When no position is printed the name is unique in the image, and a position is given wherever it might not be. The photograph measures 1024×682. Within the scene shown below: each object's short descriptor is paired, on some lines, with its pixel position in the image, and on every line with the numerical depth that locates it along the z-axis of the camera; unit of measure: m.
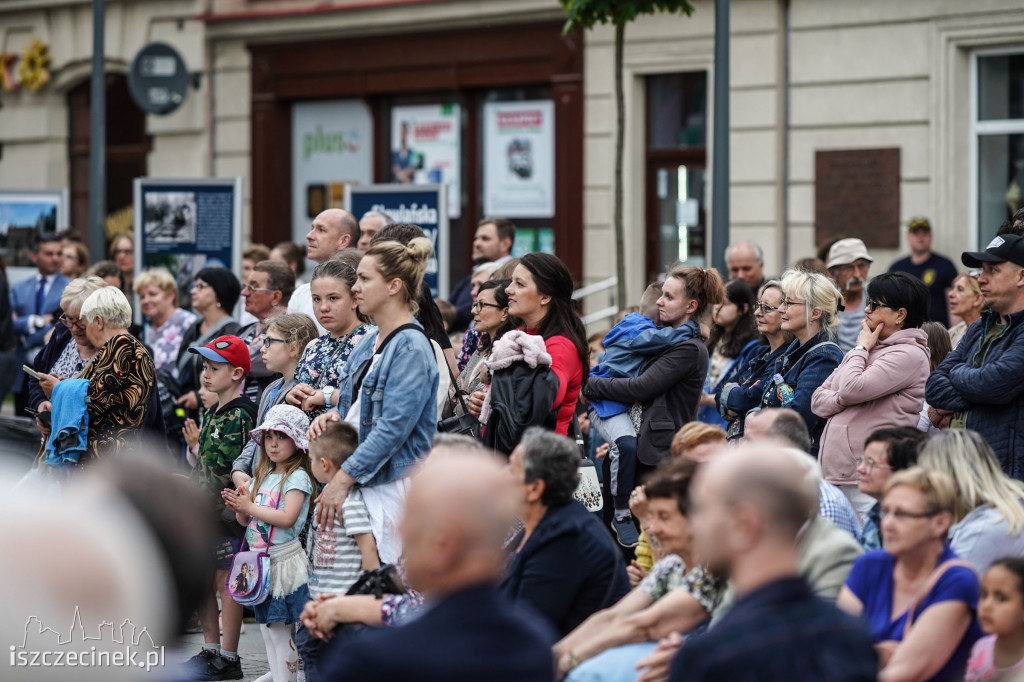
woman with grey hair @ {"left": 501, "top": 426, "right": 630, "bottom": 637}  10.18
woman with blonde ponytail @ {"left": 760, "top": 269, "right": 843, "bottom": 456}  14.45
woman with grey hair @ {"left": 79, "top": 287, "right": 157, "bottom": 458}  15.36
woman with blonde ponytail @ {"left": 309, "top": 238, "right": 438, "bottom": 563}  12.24
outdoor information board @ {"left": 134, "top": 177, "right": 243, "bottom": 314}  25.02
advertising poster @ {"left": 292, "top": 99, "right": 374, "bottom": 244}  37.34
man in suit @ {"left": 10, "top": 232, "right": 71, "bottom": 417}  25.66
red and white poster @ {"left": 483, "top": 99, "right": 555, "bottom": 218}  34.44
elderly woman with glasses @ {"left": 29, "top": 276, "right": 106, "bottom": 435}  16.61
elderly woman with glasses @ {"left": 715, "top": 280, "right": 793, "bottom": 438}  15.12
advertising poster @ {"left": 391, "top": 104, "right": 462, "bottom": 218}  35.87
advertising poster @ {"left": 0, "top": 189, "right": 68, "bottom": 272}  29.75
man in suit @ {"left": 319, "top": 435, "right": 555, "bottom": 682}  6.26
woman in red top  13.79
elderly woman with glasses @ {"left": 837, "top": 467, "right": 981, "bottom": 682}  8.82
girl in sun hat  13.34
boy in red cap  14.78
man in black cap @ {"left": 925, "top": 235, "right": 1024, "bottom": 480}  12.80
